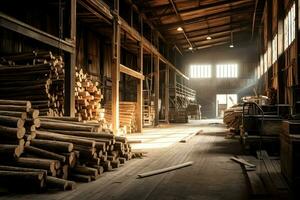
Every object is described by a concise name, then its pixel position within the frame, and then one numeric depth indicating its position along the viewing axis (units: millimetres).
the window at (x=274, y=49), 19698
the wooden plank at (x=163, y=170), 6734
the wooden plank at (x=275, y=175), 5580
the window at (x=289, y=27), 14195
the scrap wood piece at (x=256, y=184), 5285
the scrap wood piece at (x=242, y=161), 7617
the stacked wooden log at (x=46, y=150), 5523
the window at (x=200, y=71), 42469
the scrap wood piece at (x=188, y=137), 13256
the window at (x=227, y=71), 41750
